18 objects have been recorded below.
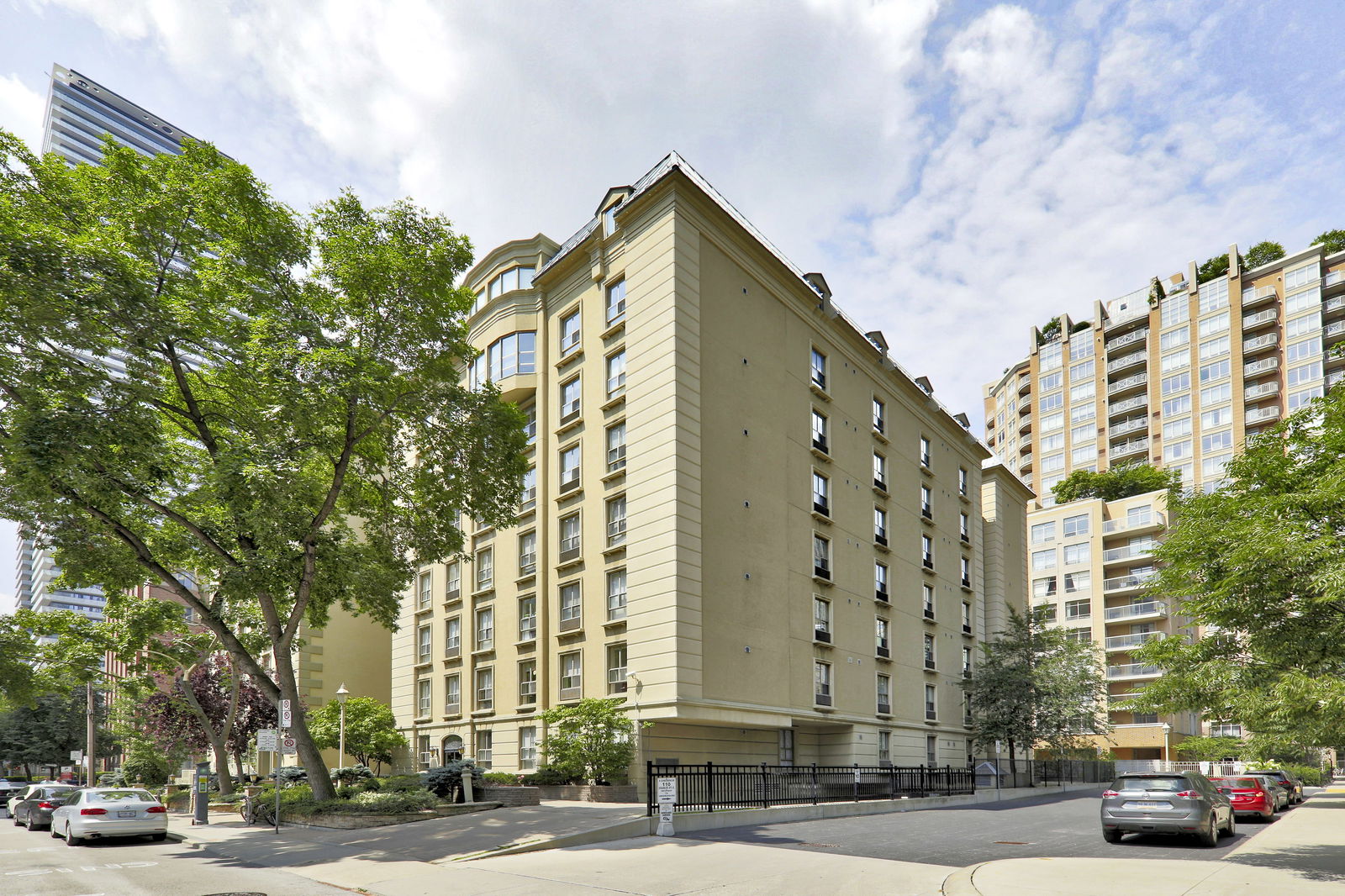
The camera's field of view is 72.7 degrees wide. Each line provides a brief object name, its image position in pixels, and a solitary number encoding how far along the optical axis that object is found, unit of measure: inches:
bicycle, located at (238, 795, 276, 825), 979.5
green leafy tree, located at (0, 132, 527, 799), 810.8
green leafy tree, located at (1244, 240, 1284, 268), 3550.7
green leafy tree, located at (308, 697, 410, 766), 1621.6
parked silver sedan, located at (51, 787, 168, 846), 834.2
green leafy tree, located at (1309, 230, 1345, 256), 3417.8
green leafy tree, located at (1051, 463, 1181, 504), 3373.5
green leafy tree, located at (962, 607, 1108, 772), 1766.7
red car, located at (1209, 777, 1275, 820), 986.1
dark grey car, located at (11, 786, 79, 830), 1106.7
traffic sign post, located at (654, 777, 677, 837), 773.3
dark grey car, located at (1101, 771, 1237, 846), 709.9
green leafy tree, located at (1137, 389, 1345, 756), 538.9
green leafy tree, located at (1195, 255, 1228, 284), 3622.0
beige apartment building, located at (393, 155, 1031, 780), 1192.8
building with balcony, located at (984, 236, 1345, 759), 3088.1
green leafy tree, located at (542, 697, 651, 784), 1108.5
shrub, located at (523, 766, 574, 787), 1147.3
